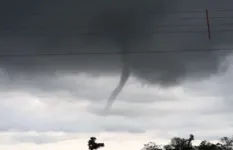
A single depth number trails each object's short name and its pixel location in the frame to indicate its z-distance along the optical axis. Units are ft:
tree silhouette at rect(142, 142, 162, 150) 521.57
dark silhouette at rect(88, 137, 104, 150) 289.12
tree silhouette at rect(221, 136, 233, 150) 502.38
